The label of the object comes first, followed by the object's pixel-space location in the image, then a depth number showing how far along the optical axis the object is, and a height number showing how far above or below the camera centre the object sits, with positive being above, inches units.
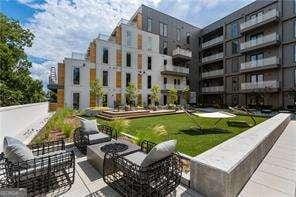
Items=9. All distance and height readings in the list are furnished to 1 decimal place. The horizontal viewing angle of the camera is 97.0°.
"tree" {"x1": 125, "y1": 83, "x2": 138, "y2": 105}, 713.3 +31.4
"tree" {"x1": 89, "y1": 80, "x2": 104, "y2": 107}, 647.5 +43.9
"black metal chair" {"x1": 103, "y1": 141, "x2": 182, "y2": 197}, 91.5 -58.7
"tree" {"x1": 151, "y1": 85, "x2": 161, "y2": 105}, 773.6 +33.5
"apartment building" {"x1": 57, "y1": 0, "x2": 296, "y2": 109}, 646.7 +235.6
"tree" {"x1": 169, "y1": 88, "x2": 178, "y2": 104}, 790.9 +21.3
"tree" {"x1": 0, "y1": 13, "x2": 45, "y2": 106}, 500.8 +136.2
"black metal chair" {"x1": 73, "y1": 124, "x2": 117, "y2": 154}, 160.8 -50.7
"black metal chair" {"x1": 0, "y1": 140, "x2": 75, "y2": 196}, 92.7 -55.4
